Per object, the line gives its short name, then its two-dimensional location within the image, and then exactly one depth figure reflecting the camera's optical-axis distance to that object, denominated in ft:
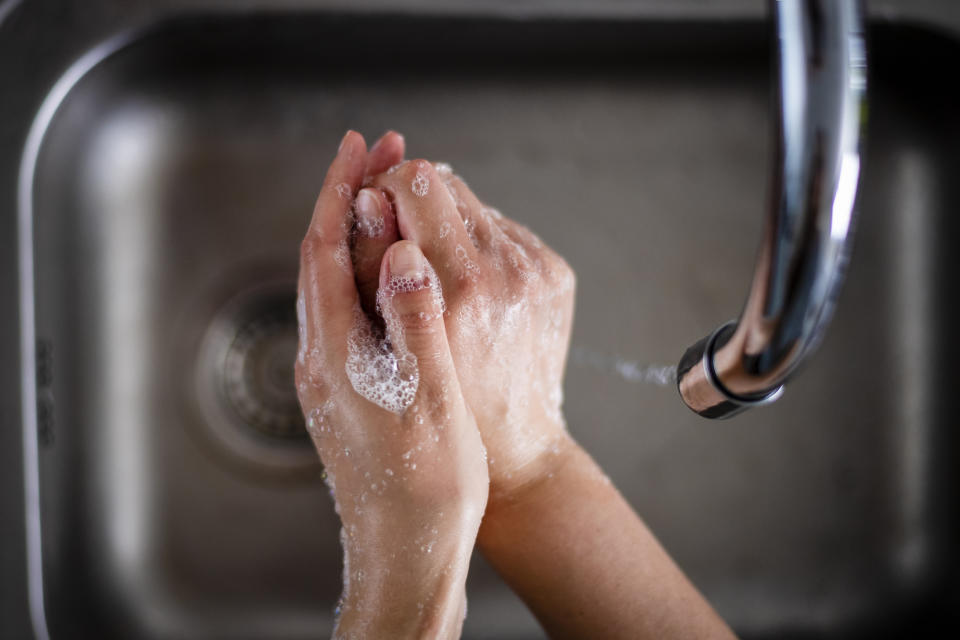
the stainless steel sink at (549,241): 2.62
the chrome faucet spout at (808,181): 0.86
